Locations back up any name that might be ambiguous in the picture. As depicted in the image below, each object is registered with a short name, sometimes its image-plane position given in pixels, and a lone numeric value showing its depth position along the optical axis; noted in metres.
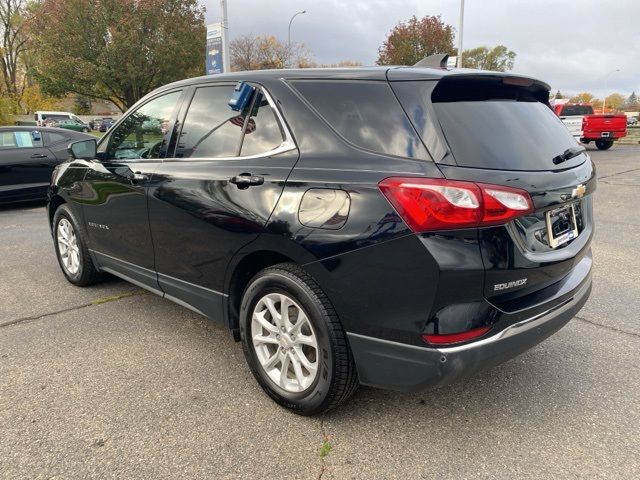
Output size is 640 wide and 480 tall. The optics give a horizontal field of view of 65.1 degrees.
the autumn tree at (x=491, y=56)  59.66
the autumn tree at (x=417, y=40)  33.81
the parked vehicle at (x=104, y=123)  42.39
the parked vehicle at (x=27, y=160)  8.68
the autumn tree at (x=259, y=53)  46.84
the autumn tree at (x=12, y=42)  41.22
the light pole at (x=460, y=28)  24.15
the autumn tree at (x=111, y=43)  26.19
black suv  2.05
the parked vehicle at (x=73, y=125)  26.72
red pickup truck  20.45
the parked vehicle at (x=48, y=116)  27.74
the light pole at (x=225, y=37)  13.09
